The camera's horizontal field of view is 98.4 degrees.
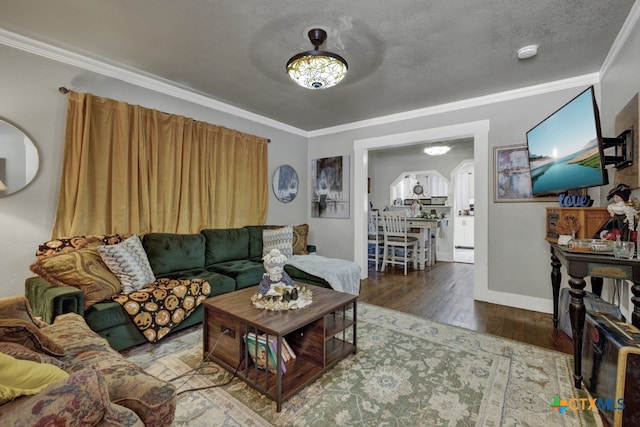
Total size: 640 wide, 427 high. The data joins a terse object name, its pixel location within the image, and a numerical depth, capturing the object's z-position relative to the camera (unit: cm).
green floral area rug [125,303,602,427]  148
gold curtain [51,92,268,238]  248
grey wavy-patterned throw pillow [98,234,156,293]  224
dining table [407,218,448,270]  509
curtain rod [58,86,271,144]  242
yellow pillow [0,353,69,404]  71
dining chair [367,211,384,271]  509
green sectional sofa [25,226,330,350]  187
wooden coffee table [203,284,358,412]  161
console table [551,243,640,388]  160
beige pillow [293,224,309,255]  396
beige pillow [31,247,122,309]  201
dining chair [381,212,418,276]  493
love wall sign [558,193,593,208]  231
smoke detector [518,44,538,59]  231
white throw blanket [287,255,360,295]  299
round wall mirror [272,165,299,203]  447
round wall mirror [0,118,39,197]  218
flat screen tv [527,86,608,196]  195
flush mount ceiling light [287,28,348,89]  206
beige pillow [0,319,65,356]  102
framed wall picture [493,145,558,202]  310
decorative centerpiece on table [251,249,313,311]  185
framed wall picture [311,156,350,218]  457
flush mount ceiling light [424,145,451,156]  557
